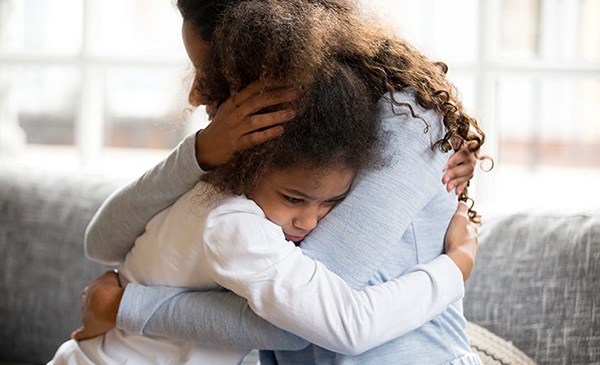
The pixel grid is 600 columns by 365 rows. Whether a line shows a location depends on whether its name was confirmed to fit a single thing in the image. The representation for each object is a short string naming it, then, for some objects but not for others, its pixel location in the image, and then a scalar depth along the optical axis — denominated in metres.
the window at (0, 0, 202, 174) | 3.25
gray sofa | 2.21
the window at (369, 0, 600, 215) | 2.77
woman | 1.81
